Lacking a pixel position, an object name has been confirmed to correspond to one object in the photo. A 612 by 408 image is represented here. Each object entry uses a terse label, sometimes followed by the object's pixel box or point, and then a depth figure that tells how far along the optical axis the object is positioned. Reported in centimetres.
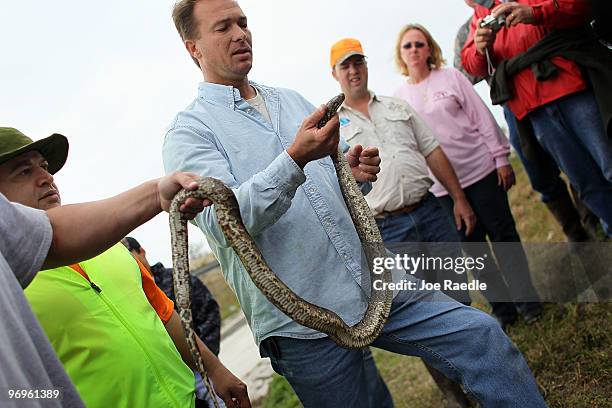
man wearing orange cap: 466
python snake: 224
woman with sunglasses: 517
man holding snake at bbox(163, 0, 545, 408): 265
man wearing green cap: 258
